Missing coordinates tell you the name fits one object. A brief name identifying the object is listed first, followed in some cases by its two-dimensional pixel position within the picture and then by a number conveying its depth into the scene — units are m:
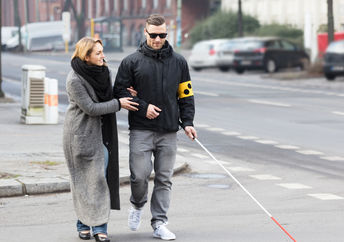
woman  7.25
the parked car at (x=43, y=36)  77.81
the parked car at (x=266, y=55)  40.66
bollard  17.88
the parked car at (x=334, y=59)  33.75
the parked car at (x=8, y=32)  88.00
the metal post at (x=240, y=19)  52.98
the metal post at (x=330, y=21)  38.66
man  7.40
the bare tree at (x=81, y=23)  72.46
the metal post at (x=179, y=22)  59.74
